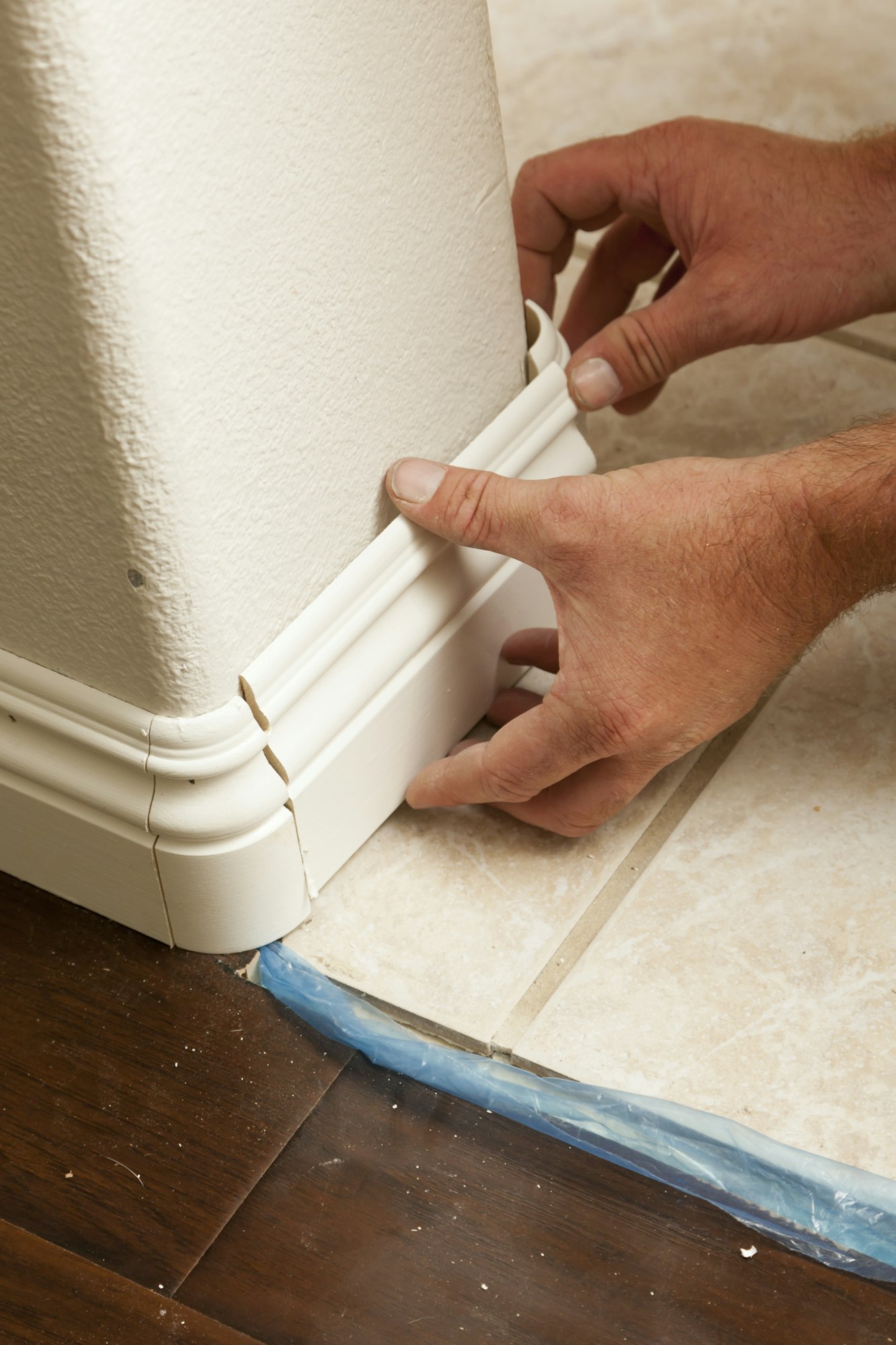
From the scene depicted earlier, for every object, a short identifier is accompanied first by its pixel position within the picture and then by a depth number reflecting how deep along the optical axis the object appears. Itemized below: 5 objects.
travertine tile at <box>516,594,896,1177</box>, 1.43
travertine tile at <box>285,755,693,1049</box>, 1.47
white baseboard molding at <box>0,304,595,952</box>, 1.42
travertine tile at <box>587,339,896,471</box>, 1.70
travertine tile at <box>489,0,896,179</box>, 1.89
